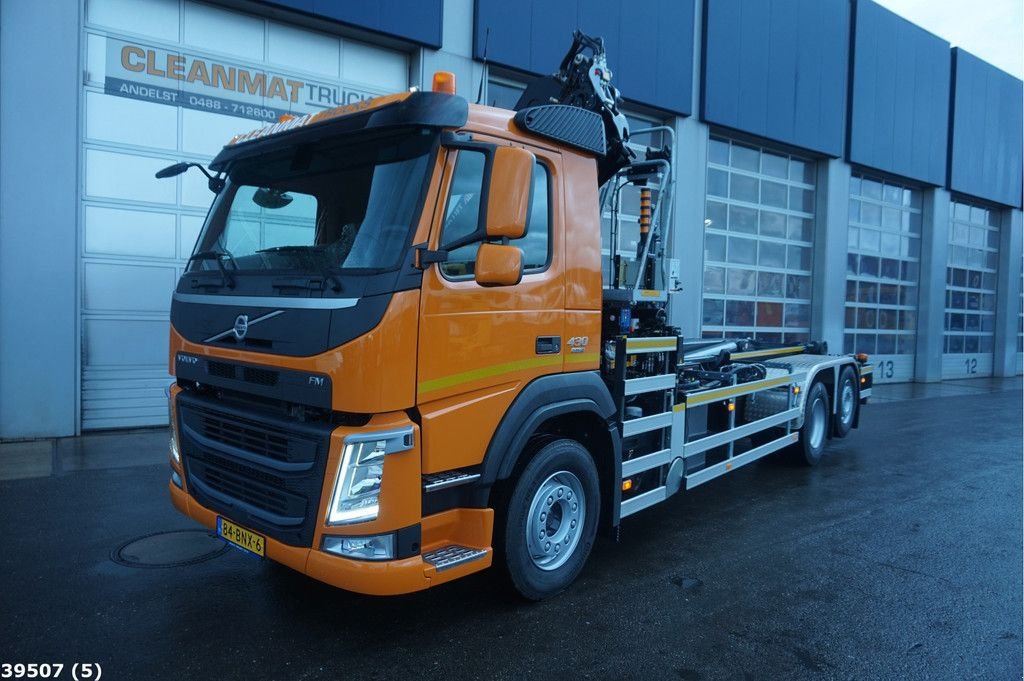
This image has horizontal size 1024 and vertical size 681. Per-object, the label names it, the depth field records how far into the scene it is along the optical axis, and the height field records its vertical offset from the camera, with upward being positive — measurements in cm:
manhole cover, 445 -163
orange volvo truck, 311 -21
